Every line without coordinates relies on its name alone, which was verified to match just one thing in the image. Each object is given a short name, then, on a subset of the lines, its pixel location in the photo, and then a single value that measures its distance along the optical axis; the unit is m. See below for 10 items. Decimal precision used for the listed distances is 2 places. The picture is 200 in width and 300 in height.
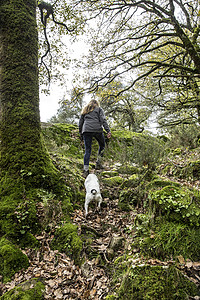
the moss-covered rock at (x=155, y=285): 1.77
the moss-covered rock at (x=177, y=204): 2.49
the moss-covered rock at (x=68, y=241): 2.72
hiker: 5.36
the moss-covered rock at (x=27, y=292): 1.92
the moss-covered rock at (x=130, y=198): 3.90
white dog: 3.84
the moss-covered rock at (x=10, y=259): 2.31
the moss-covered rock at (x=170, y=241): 2.23
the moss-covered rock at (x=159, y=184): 3.64
